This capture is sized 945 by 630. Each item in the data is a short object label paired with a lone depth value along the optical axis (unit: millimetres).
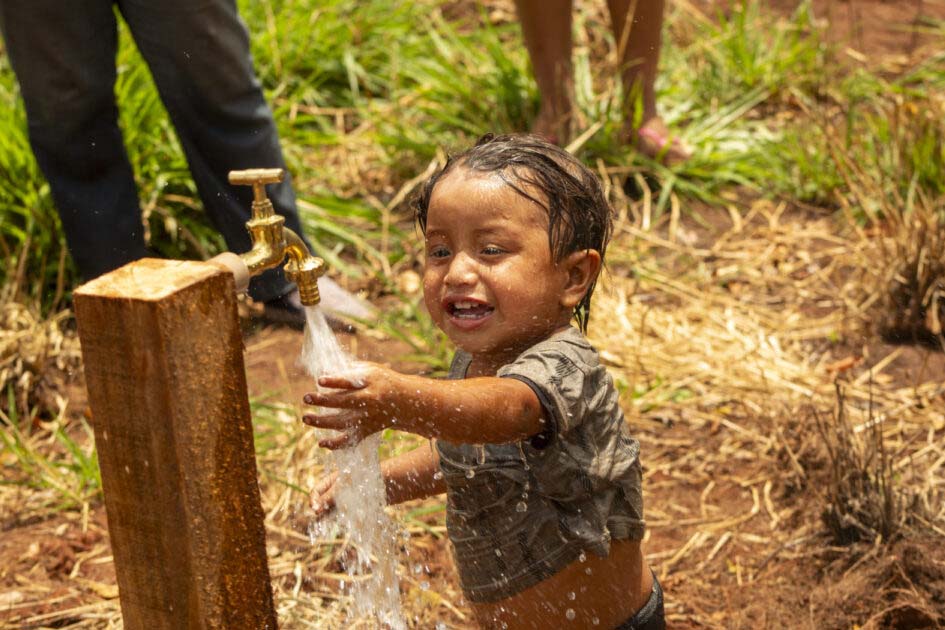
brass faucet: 1828
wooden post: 1458
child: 1888
